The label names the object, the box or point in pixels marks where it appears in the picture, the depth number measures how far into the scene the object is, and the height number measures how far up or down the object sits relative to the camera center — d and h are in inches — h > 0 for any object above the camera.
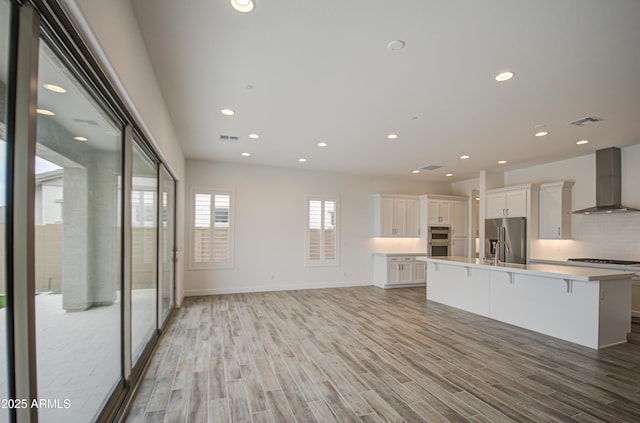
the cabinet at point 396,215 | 314.7 -0.3
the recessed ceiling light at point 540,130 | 166.4 +49.4
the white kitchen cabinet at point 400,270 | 303.1 -56.4
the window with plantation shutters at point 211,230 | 258.7 -14.2
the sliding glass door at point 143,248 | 113.4 -15.0
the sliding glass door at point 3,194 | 40.4 +2.6
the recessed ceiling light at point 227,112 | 152.9 +52.9
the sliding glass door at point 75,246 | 52.8 -7.3
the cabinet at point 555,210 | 238.2 +4.5
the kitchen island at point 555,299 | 149.8 -47.9
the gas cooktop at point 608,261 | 195.6 -31.6
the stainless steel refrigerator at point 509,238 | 255.3 -20.3
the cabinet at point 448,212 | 323.0 +3.2
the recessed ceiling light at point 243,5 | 78.1 +55.4
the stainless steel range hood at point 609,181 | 209.5 +24.3
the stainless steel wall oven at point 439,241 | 322.7 -28.7
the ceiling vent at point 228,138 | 196.1 +50.7
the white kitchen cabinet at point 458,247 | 334.6 -36.0
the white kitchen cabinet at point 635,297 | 193.5 -53.0
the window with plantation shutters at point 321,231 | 297.4 -17.1
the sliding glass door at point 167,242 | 163.8 -17.4
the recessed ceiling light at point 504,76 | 111.2 +52.6
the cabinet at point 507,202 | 254.8 +11.4
